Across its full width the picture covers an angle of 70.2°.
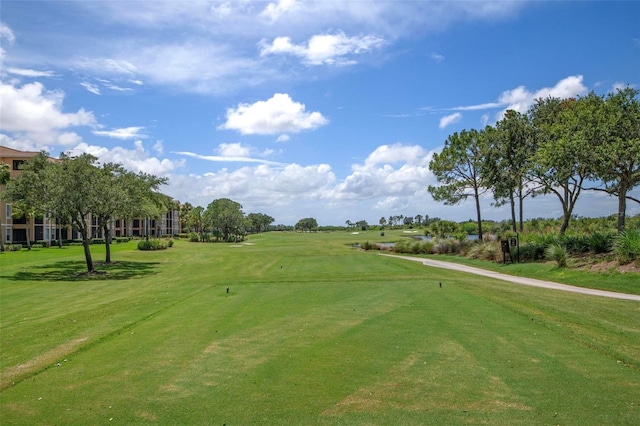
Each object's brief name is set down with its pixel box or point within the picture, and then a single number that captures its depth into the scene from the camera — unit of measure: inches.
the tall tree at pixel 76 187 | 1112.8
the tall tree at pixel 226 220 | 3821.4
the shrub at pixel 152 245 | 2237.8
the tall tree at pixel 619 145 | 931.3
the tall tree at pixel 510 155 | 1471.5
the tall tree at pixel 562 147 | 1002.1
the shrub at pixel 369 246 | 2151.5
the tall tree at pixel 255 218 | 7603.4
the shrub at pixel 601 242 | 965.2
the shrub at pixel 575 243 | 1048.8
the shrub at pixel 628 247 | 826.7
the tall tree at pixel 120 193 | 1181.7
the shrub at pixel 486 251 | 1347.2
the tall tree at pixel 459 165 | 1755.7
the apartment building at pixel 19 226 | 2888.8
